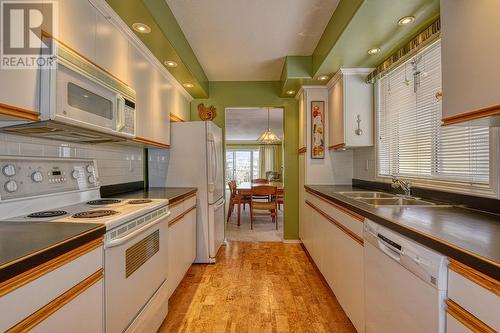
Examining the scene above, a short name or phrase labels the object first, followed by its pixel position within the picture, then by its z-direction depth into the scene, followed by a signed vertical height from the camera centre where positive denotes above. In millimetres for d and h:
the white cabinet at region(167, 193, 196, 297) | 2121 -687
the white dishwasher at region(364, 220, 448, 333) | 887 -486
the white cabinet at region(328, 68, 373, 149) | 2701 +609
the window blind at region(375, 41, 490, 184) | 1534 +253
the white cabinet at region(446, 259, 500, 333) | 688 -389
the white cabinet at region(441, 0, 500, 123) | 967 +451
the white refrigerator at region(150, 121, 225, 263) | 2881 -23
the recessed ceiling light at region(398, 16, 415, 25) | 1697 +994
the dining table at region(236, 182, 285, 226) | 4626 -433
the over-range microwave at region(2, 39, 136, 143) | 1133 +337
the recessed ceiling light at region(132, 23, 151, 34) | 1797 +1001
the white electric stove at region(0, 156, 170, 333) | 1204 -247
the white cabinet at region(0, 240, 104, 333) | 708 -415
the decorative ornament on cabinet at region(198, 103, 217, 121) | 3697 +804
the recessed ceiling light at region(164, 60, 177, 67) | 2455 +1019
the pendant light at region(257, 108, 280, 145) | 5941 +697
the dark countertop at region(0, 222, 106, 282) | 703 -245
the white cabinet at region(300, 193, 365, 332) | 1584 -667
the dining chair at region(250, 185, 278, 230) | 4449 -455
